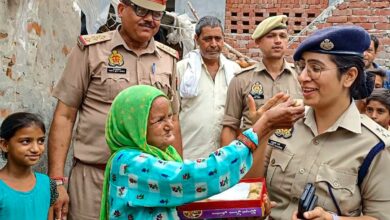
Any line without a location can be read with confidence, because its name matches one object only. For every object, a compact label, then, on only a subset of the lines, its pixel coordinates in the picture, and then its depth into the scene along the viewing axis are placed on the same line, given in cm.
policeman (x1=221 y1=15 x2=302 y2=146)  420
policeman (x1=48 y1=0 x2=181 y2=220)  309
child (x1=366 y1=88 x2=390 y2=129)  418
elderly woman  214
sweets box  222
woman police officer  219
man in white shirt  442
